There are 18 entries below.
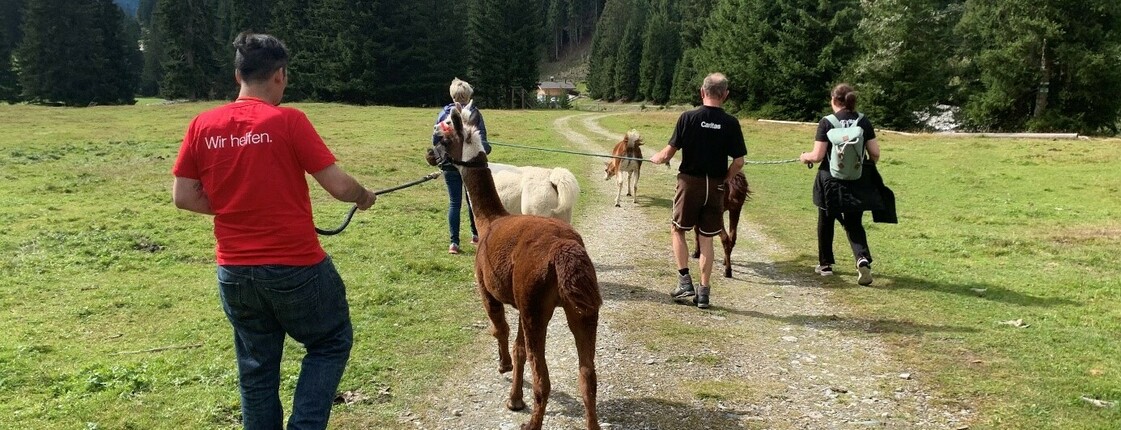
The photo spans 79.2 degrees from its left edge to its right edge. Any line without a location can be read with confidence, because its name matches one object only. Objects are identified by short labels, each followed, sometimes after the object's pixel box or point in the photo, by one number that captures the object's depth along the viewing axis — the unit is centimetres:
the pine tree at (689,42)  6824
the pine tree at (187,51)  6184
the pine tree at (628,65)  8838
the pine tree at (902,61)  3638
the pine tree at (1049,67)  3203
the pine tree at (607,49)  9225
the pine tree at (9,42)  6438
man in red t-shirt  304
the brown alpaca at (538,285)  390
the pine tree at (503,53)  6812
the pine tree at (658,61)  8138
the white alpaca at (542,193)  743
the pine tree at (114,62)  6353
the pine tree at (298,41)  6531
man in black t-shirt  663
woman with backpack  750
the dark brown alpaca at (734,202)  852
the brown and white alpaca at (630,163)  1441
